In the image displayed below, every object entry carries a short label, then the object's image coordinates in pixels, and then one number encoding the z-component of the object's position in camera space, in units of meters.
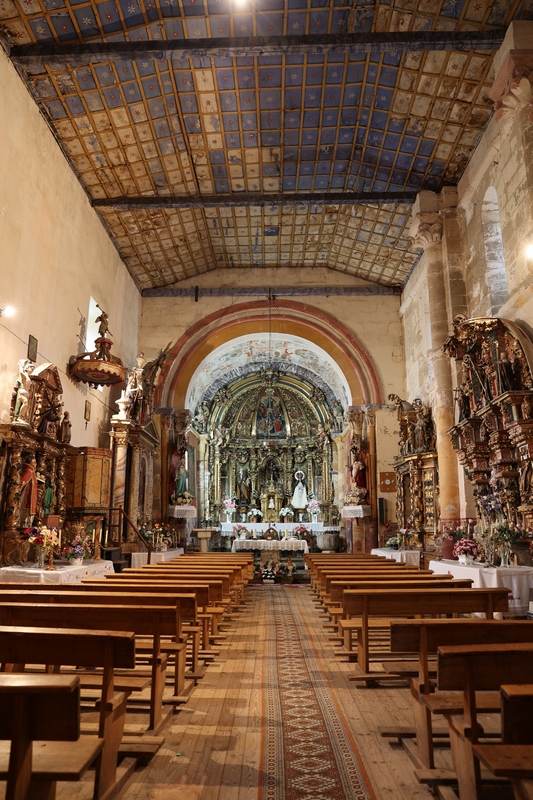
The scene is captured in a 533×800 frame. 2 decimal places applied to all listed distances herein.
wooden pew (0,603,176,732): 4.25
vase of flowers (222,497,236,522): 23.88
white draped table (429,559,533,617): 8.02
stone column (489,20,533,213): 9.17
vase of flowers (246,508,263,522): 24.62
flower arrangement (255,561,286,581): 17.97
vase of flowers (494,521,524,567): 8.55
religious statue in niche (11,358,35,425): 9.83
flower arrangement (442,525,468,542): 11.24
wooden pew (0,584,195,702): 5.01
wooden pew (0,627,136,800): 3.28
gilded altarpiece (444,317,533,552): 8.93
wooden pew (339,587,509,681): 5.26
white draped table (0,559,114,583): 8.54
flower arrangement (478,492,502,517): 9.65
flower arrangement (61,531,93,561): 10.25
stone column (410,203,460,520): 12.79
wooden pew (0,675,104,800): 2.18
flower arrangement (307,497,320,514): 23.42
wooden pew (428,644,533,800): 2.92
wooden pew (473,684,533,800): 2.28
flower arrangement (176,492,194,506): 18.25
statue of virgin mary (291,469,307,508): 25.41
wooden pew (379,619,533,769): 3.75
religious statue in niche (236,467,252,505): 25.98
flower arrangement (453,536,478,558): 9.85
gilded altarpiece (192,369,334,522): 24.98
